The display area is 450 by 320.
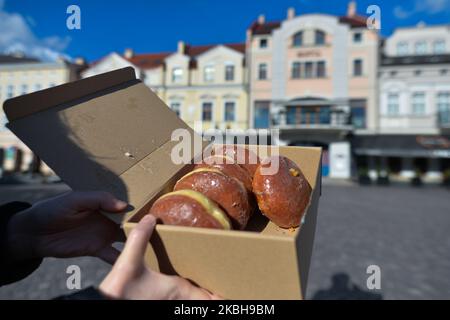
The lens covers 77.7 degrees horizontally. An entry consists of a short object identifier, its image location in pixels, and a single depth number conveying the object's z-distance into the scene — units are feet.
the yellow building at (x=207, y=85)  59.72
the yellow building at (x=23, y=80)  65.46
